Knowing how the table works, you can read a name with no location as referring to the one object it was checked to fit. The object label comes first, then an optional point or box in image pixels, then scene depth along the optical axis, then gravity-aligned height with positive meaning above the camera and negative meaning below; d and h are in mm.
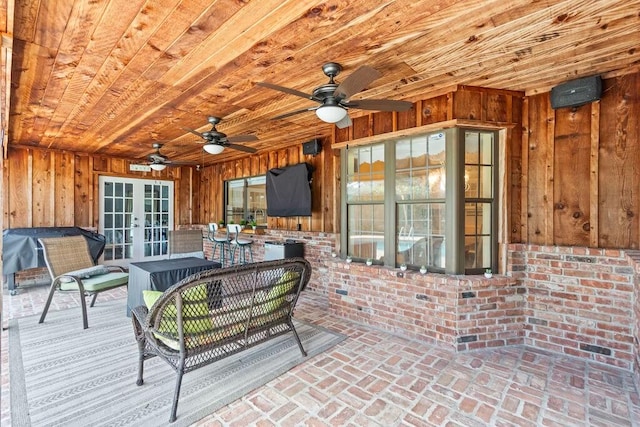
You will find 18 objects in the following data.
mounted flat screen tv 5441 +423
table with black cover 3352 -689
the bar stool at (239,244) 6086 -613
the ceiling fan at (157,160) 5410 +945
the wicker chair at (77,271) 3598 -740
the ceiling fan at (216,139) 3998 +982
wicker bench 2061 -757
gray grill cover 4863 -634
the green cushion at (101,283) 3609 -844
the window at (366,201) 3811 +154
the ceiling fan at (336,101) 2483 +966
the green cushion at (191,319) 2070 -739
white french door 6840 -111
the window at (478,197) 3238 +167
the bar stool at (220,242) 6430 -606
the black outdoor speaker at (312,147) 5246 +1143
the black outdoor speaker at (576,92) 2766 +1121
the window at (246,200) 6785 +303
